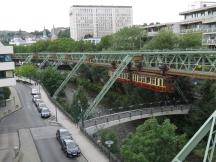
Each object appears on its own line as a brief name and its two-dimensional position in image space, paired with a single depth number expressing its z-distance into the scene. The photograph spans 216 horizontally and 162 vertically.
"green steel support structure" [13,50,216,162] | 17.03
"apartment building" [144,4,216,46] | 75.94
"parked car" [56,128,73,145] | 35.91
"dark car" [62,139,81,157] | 32.72
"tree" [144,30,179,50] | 65.38
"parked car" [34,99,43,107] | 57.96
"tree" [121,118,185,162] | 26.36
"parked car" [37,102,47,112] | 53.28
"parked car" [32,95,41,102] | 62.17
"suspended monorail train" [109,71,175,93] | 45.31
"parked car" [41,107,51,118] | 49.16
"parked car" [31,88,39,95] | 67.88
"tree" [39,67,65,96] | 72.00
